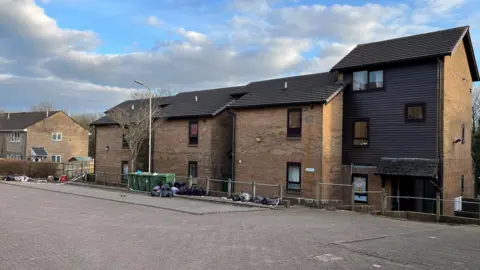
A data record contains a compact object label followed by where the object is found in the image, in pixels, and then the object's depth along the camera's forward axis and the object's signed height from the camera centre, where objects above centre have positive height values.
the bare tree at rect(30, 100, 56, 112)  87.96 +8.51
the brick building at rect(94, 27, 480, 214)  21.41 +1.72
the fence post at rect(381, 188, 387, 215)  19.50 -1.83
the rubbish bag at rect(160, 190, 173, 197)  24.22 -2.28
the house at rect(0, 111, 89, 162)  58.94 +1.84
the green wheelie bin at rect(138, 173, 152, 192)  26.95 -1.89
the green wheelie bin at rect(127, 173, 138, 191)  27.95 -1.93
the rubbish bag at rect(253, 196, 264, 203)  21.06 -2.18
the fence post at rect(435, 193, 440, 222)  18.42 -2.13
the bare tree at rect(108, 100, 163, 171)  33.00 +2.17
